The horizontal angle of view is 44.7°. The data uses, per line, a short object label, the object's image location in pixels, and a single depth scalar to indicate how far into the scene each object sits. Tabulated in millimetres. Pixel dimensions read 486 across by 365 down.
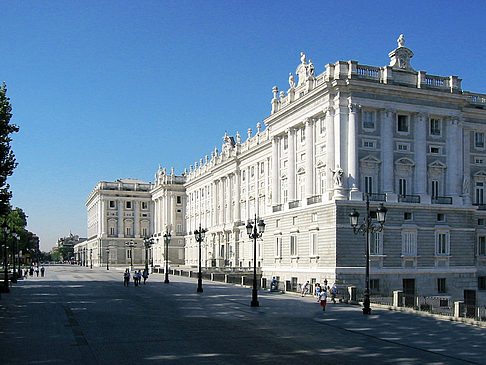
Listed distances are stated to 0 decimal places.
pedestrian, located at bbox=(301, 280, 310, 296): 45094
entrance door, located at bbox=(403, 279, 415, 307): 49969
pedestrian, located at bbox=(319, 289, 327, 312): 33288
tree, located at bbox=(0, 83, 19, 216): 45875
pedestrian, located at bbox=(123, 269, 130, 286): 57688
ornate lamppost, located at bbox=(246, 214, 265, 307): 36125
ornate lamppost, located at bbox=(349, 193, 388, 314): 31500
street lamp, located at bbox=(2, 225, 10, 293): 47791
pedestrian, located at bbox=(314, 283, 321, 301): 41878
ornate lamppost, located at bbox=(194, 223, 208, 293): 48584
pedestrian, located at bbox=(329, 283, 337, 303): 38969
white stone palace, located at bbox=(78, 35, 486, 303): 49062
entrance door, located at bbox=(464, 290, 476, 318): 52156
